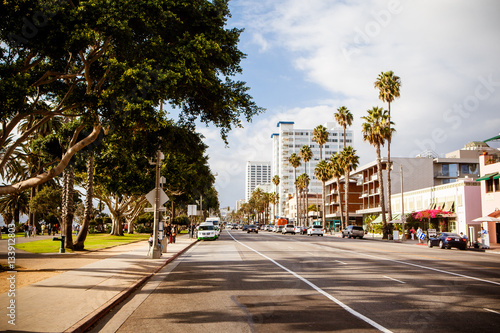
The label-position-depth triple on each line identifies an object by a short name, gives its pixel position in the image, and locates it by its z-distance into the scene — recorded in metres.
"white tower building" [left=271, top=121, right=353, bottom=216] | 194.62
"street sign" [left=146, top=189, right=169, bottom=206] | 21.28
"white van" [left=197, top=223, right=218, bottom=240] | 43.94
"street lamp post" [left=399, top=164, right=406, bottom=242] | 50.06
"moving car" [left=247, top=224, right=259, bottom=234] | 78.32
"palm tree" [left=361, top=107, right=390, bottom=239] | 55.00
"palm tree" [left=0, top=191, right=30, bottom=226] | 62.47
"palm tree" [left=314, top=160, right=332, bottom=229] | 78.94
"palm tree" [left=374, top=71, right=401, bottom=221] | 54.72
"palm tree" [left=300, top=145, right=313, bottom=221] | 89.02
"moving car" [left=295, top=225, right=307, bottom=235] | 78.31
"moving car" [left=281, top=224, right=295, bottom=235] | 75.25
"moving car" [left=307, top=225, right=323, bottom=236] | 65.31
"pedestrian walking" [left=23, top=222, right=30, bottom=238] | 44.59
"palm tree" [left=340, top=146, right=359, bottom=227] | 68.81
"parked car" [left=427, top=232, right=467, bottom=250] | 34.25
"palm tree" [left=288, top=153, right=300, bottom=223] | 98.74
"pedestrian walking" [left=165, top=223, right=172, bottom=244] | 37.59
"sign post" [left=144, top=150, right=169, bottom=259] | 20.64
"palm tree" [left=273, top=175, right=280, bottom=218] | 129.62
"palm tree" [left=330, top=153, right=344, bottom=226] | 72.69
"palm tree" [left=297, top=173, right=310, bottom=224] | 100.36
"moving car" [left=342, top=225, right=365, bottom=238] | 57.54
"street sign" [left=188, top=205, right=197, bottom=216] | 49.10
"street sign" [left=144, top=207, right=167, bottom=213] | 21.61
